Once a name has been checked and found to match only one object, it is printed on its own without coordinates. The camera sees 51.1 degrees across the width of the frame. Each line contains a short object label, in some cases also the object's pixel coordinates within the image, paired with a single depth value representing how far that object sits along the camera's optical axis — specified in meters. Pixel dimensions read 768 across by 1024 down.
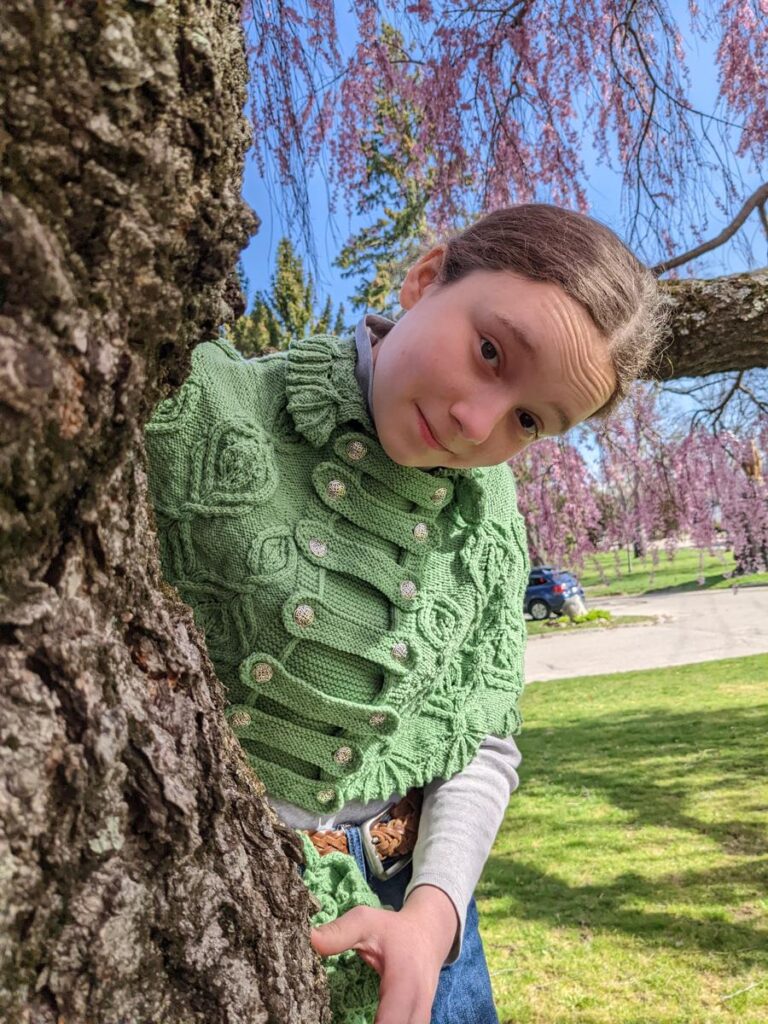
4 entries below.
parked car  16.53
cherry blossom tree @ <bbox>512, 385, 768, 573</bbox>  6.23
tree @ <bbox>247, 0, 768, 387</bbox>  3.88
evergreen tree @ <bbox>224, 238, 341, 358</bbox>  15.65
